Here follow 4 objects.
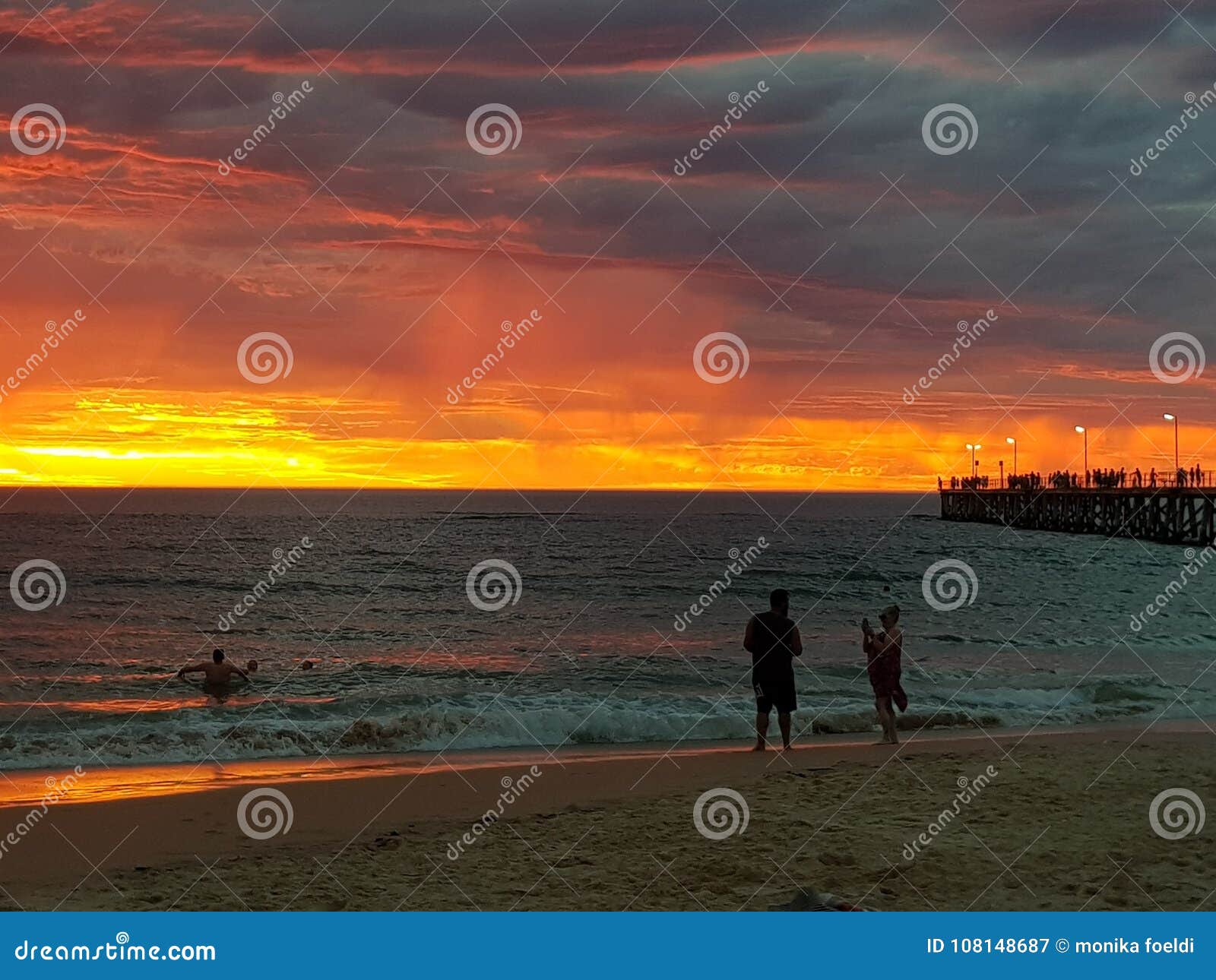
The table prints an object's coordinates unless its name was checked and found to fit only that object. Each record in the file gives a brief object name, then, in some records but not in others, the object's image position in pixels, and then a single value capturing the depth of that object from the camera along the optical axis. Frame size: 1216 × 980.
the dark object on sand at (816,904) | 7.46
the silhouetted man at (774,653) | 13.64
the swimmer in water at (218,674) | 21.78
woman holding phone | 14.79
